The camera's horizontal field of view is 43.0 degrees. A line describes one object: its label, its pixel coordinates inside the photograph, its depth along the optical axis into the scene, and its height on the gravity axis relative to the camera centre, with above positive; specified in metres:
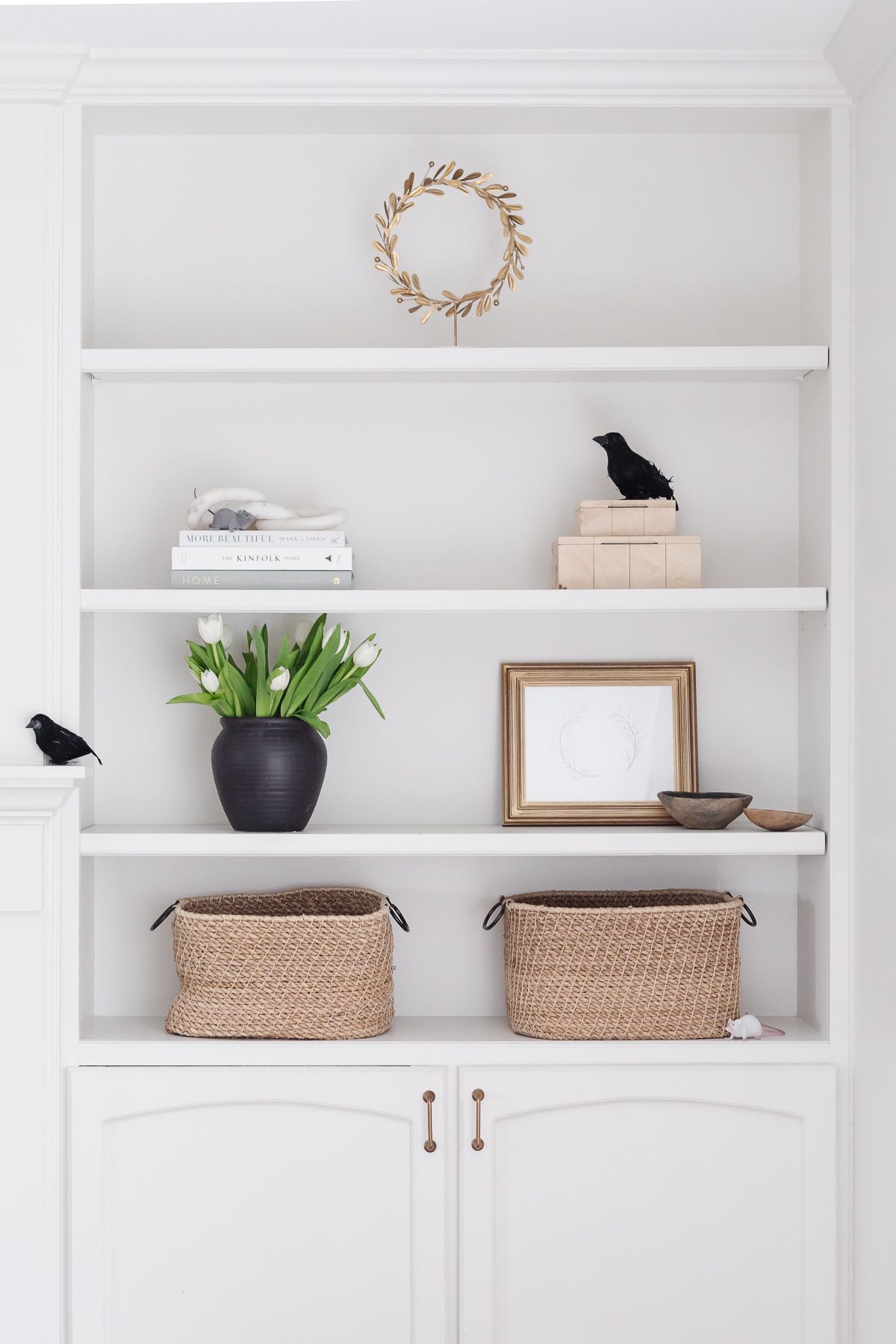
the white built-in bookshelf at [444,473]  2.17 +0.40
